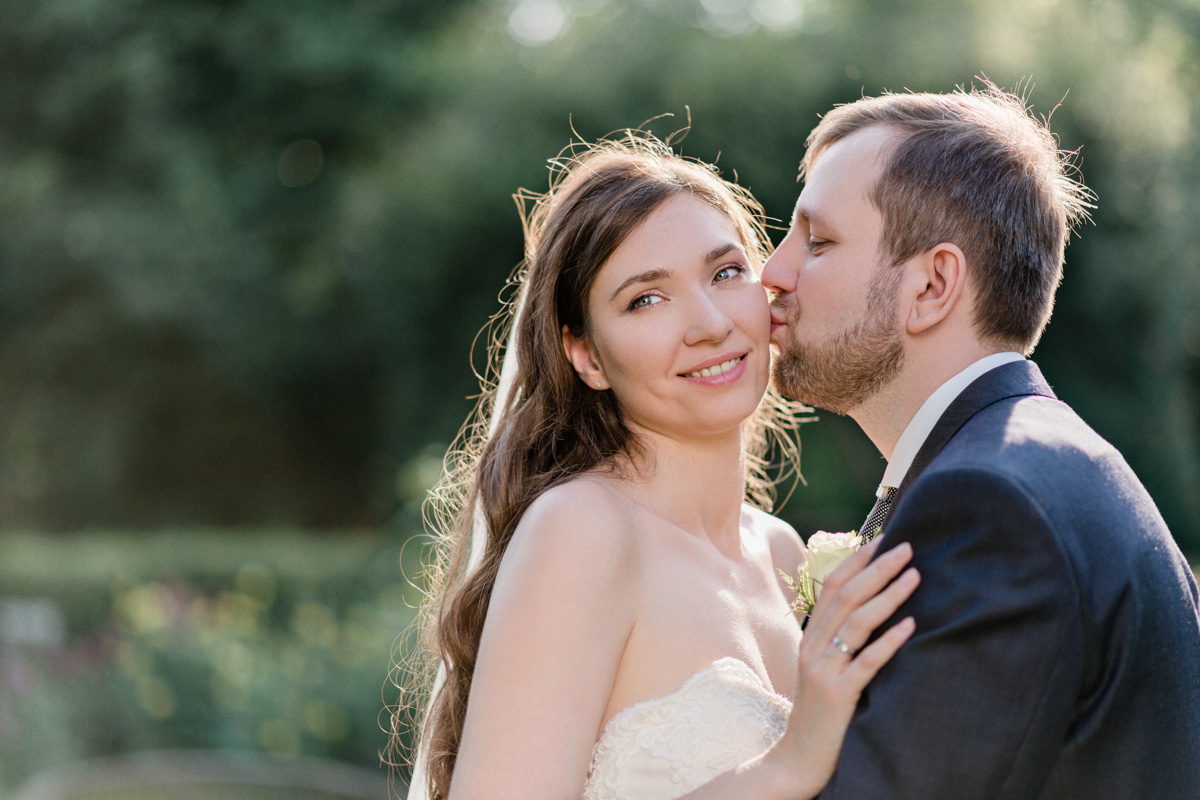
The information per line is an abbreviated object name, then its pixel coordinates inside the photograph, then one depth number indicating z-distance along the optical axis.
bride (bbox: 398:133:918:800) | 1.50
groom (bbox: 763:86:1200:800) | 1.34
